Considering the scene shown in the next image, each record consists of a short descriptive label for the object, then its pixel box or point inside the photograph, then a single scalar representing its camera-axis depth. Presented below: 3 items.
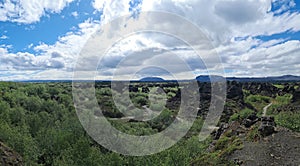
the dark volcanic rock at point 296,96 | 65.61
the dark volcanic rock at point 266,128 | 23.17
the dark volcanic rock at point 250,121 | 31.21
